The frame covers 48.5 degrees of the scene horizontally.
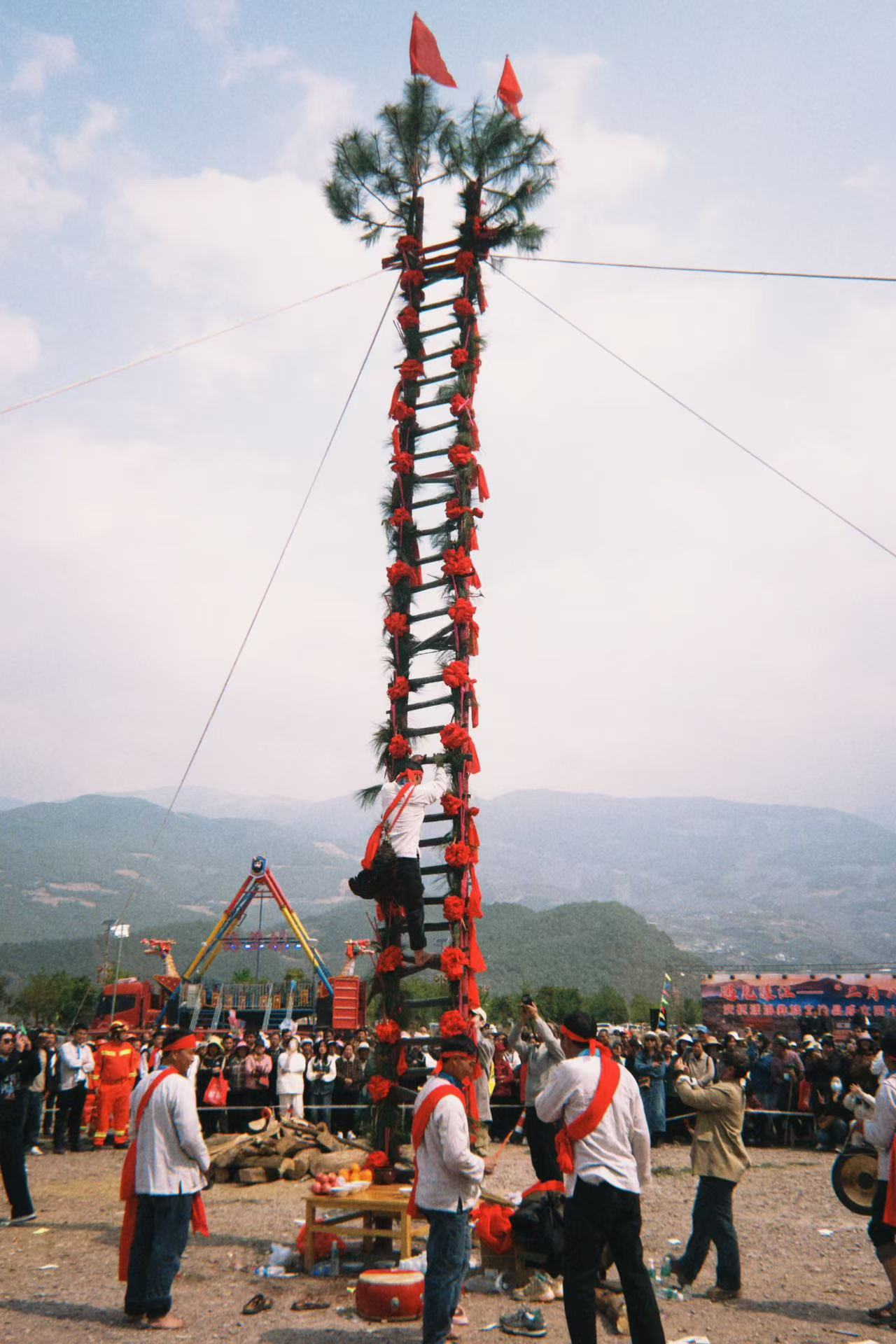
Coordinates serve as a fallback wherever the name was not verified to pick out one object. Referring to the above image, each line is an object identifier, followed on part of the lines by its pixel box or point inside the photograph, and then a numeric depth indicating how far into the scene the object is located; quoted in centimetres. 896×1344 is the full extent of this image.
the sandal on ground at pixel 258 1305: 704
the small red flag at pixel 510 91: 1148
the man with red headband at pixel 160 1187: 668
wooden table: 779
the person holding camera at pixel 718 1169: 731
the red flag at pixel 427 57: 1145
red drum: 685
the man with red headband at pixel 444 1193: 562
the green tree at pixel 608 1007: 10006
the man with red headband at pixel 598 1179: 520
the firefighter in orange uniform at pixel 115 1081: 1584
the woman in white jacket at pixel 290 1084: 1647
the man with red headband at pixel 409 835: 897
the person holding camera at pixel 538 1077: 945
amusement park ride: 4097
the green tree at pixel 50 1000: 9944
